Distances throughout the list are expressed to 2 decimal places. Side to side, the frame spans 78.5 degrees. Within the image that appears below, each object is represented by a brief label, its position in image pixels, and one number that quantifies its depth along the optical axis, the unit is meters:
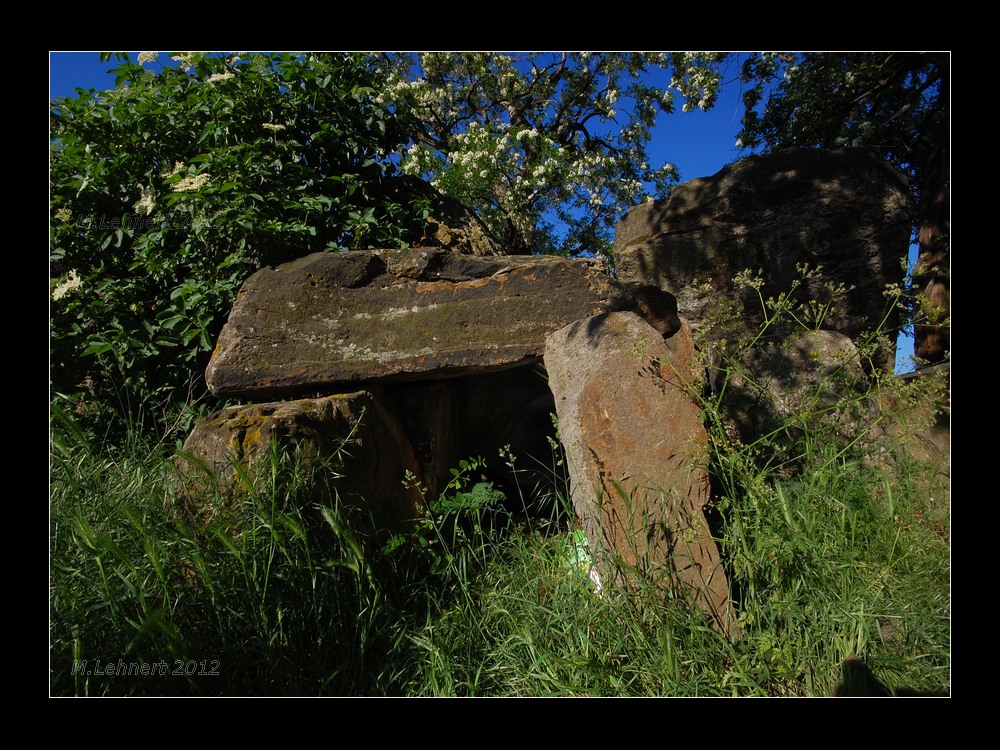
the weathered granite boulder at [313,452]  2.46
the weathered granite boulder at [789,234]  4.43
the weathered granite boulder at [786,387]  3.14
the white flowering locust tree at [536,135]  8.66
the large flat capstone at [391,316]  3.07
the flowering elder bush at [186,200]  3.44
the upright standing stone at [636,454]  2.38
